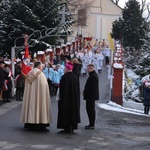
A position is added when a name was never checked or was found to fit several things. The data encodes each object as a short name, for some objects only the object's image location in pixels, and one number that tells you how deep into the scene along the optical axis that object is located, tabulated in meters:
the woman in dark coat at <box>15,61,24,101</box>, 17.70
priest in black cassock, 11.09
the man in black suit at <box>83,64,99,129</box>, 11.81
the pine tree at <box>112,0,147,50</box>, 40.44
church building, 71.50
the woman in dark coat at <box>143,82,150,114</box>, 19.53
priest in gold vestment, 11.09
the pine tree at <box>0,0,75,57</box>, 26.22
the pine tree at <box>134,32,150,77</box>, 32.97
